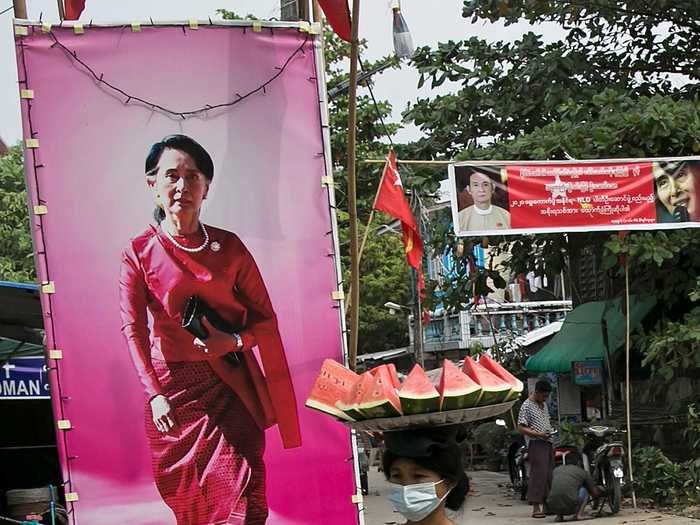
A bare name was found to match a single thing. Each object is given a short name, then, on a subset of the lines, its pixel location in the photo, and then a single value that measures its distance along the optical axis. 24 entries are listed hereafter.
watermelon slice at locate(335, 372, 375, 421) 3.75
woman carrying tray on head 3.54
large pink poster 6.00
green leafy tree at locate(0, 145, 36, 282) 27.23
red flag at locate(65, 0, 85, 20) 6.78
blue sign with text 10.63
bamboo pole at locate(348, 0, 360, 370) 6.24
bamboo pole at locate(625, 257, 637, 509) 12.77
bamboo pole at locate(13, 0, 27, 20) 6.34
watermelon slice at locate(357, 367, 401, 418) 3.64
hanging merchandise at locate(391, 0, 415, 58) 7.69
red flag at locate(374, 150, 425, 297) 10.95
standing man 12.09
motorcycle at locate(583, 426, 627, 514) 12.16
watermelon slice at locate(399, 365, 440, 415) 3.64
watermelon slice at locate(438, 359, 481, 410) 3.70
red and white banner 11.70
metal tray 3.66
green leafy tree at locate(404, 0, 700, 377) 13.93
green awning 16.28
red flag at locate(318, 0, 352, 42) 6.85
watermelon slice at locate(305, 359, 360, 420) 4.14
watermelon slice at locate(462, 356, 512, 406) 3.81
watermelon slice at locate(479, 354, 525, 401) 3.96
